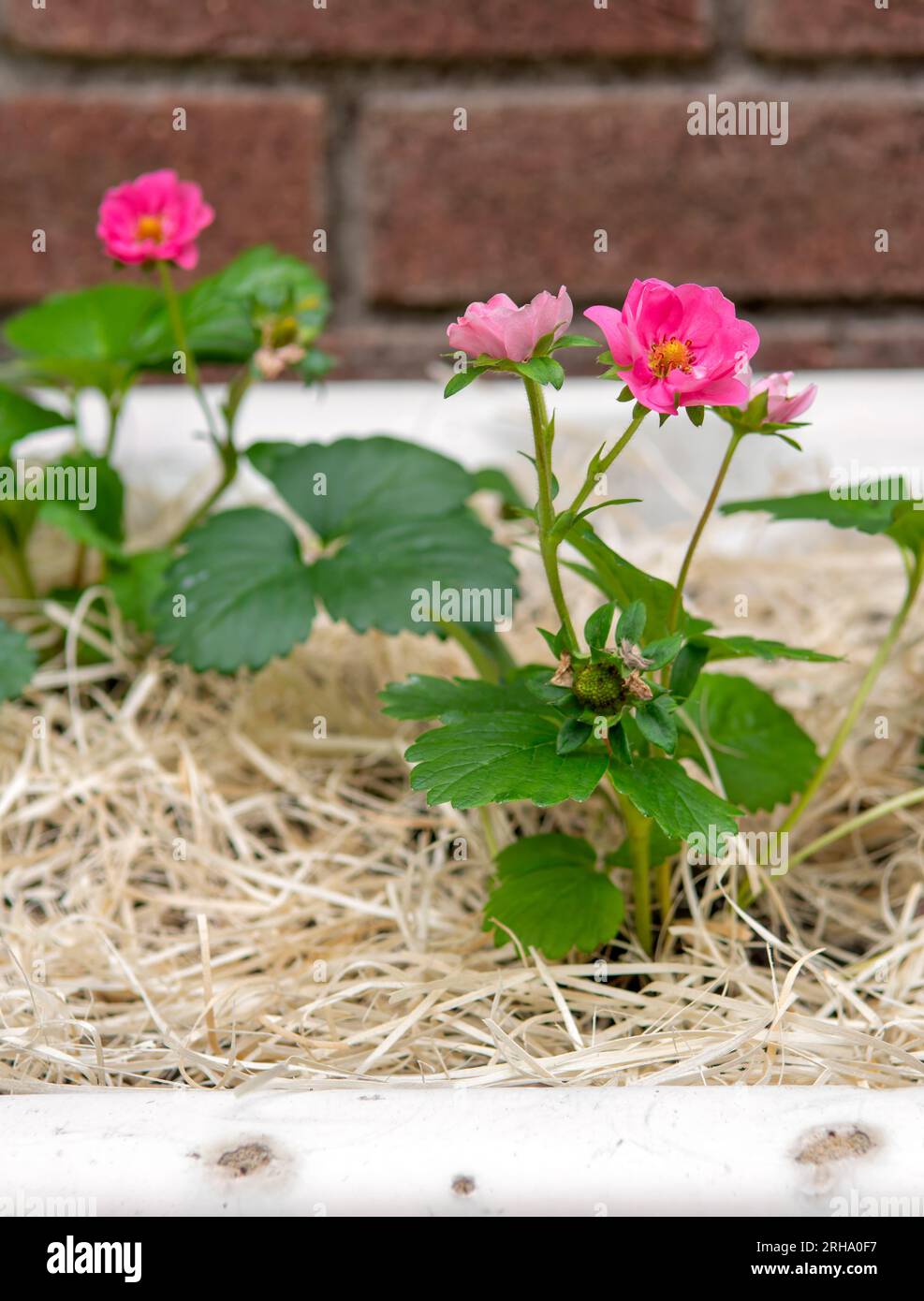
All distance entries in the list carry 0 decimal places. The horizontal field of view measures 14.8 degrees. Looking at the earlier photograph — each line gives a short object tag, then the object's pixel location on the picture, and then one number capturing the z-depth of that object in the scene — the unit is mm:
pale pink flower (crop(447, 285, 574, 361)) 714
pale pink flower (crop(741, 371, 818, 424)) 808
